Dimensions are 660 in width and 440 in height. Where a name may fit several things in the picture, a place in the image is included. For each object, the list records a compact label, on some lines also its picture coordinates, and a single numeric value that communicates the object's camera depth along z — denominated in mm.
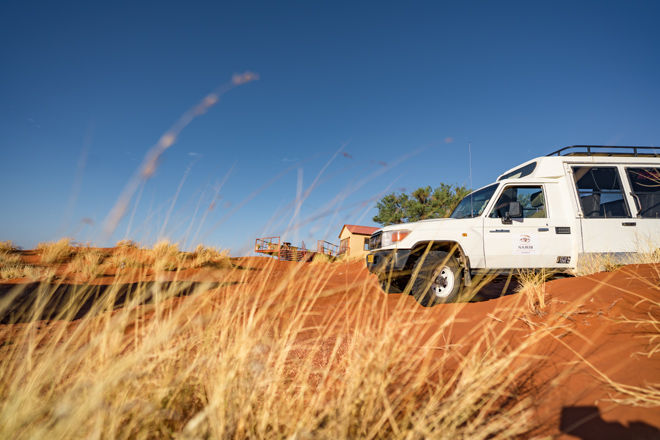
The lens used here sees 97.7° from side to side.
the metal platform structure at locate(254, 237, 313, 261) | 18352
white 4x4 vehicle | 4523
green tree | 24531
